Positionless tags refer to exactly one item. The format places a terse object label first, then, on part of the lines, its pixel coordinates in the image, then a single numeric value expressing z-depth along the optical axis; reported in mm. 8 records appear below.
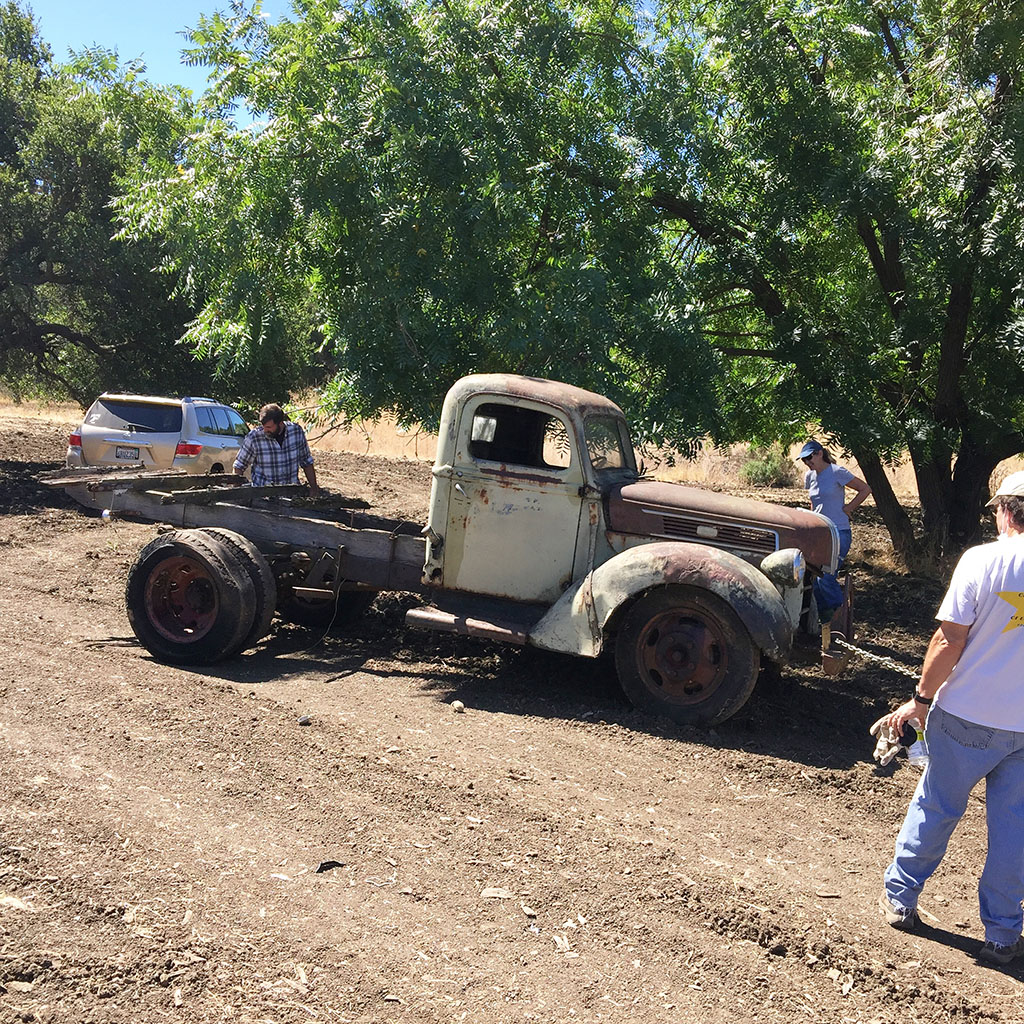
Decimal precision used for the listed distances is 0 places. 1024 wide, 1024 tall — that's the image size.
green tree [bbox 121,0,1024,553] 8367
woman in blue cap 8789
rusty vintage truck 6363
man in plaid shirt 9344
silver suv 13172
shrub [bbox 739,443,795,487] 22594
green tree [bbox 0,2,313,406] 18688
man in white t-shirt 3854
